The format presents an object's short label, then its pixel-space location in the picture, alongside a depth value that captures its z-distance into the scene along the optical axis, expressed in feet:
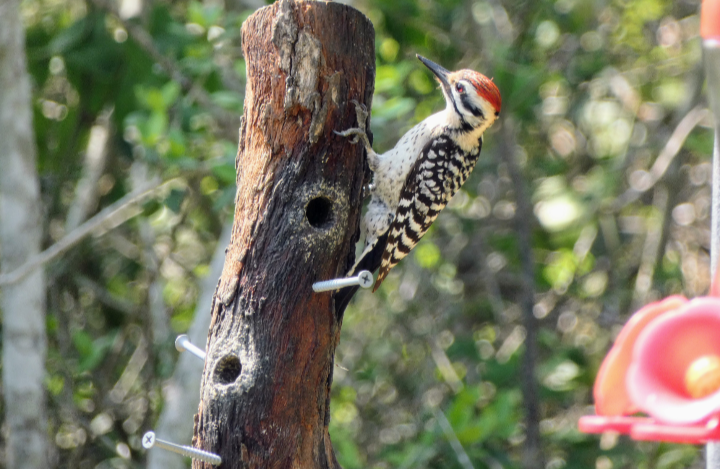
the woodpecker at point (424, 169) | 20.49
